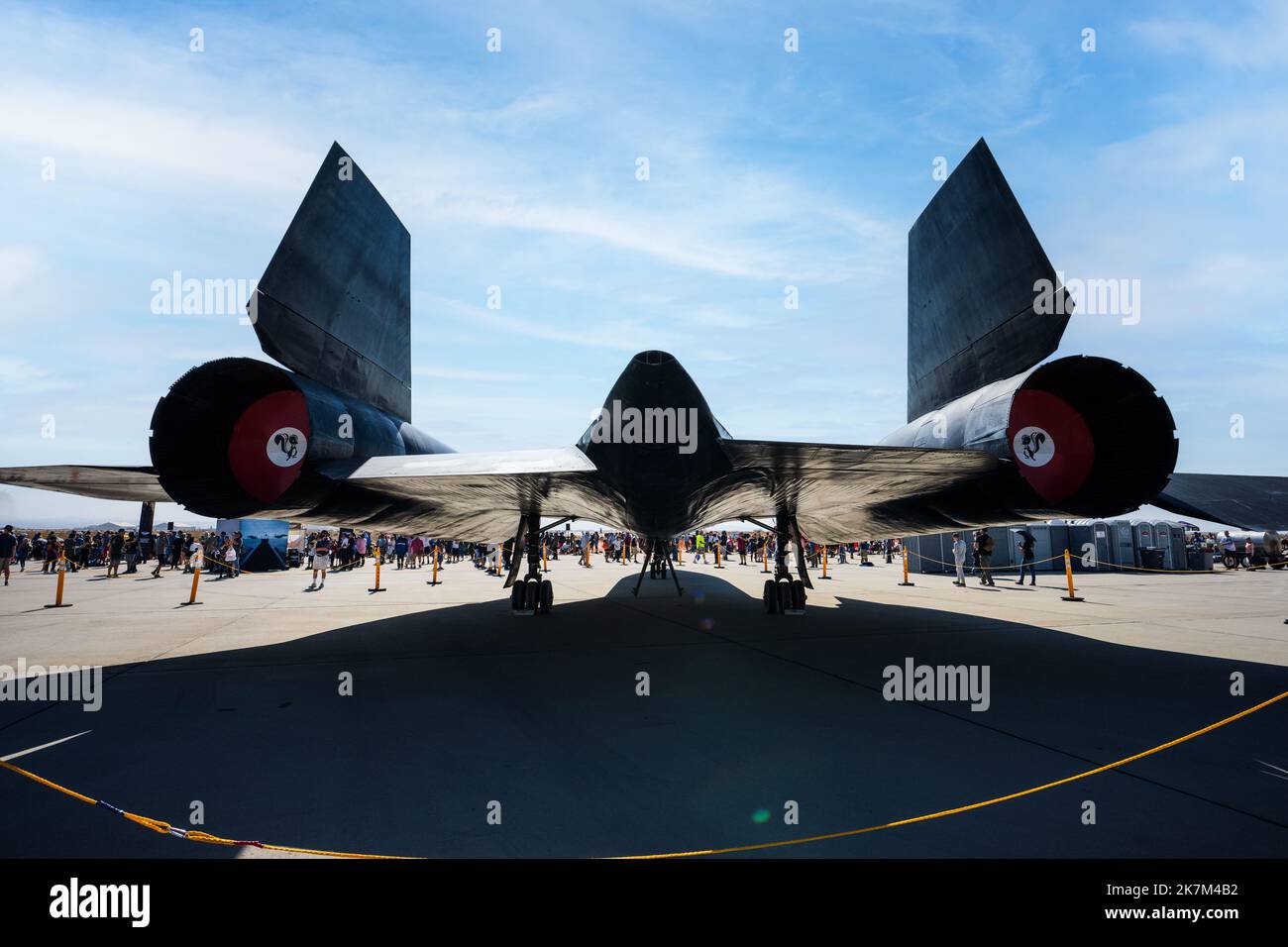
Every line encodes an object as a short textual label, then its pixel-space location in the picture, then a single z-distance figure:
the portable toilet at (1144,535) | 23.83
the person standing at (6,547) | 16.06
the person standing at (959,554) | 15.91
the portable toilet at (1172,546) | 23.14
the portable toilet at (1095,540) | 22.40
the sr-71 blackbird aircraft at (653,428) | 4.62
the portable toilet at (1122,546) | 23.00
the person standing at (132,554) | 21.58
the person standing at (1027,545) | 17.55
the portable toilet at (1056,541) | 22.31
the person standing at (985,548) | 15.65
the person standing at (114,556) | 19.69
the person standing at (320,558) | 15.10
